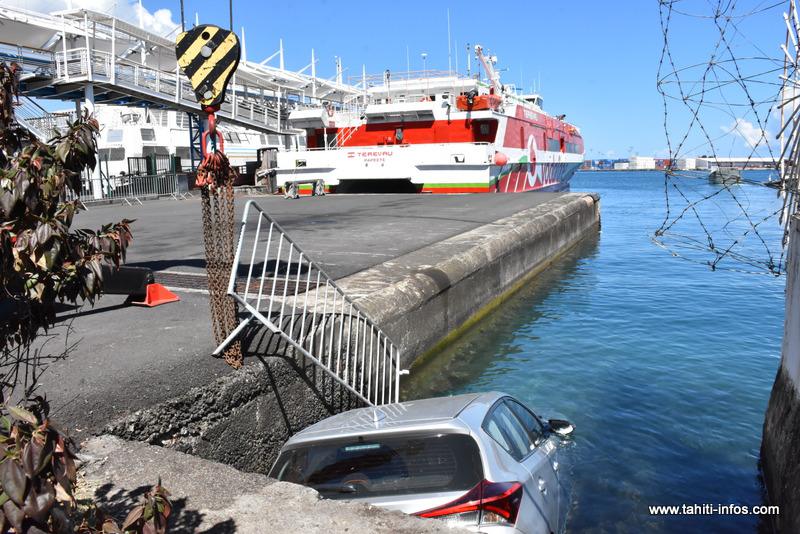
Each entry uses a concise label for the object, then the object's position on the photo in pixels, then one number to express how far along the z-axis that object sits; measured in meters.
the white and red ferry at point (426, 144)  28.84
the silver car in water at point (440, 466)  3.95
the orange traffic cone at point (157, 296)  8.29
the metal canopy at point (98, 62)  26.92
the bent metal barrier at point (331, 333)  6.65
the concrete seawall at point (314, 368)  5.53
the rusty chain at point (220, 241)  6.23
